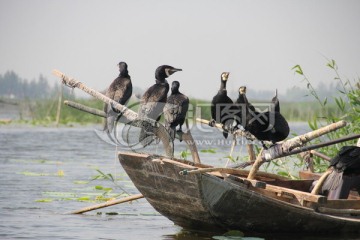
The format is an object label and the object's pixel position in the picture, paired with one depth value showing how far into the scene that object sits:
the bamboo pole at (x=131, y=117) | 18.50
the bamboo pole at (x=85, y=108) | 18.48
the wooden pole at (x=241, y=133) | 19.06
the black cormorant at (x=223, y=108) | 19.42
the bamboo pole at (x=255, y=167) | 18.17
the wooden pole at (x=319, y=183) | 18.17
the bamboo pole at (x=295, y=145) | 16.99
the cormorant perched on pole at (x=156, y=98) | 18.84
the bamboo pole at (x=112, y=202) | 20.09
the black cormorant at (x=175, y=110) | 18.95
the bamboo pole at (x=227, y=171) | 16.84
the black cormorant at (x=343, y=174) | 18.16
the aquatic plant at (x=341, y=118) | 22.91
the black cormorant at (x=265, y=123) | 18.17
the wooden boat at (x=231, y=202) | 17.28
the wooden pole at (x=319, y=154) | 20.77
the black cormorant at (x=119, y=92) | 19.33
